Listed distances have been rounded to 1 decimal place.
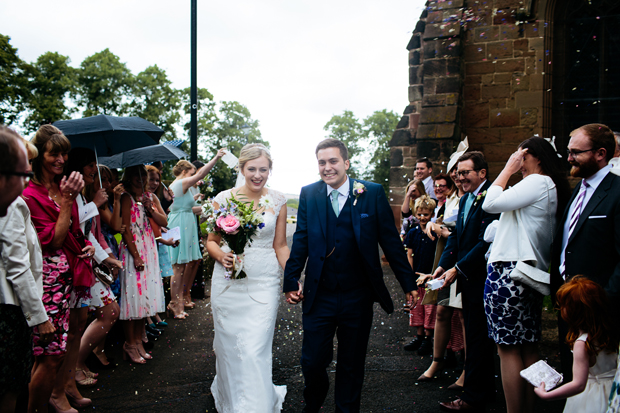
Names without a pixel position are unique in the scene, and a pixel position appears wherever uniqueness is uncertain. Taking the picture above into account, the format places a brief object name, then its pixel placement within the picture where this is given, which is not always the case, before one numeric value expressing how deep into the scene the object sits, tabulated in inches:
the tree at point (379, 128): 2187.5
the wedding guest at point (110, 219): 212.2
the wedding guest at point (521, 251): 144.7
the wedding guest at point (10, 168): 79.9
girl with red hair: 110.0
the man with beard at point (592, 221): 122.7
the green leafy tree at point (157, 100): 1540.4
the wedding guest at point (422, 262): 233.3
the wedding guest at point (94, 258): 180.7
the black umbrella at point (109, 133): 197.3
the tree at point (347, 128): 2172.7
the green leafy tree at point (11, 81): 922.7
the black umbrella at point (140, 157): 226.2
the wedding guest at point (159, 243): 255.6
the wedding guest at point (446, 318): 197.6
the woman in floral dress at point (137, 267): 221.1
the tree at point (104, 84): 1513.3
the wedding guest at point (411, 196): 273.6
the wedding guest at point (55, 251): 144.5
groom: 148.1
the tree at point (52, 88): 1257.4
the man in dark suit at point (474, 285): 166.9
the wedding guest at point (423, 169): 299.6
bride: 160.1
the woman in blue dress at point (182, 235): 307.3
